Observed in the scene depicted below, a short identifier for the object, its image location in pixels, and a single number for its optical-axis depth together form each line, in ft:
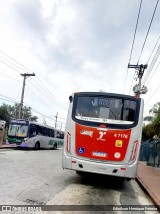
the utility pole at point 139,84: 46.51
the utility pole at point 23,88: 77.18
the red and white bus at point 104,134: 17.11
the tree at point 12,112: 153.41
